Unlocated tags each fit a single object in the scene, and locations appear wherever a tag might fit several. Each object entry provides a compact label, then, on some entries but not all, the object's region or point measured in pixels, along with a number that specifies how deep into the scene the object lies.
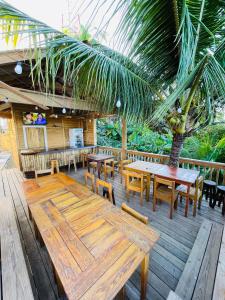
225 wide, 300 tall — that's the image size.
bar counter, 5.08
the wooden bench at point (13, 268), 1.12
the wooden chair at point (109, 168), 4.64
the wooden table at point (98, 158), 4.86
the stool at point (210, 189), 3.01
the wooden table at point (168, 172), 2.62
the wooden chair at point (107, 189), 2.20
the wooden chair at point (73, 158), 6.01
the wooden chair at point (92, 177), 2.45
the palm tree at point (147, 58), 1.21
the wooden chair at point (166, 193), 2.61
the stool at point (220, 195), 2.83
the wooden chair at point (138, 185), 3.05
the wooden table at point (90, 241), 0.95
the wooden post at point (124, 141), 5.51
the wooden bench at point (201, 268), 1.38
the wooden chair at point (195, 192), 2.67
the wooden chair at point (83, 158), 6.41
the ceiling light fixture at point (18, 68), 2.27
